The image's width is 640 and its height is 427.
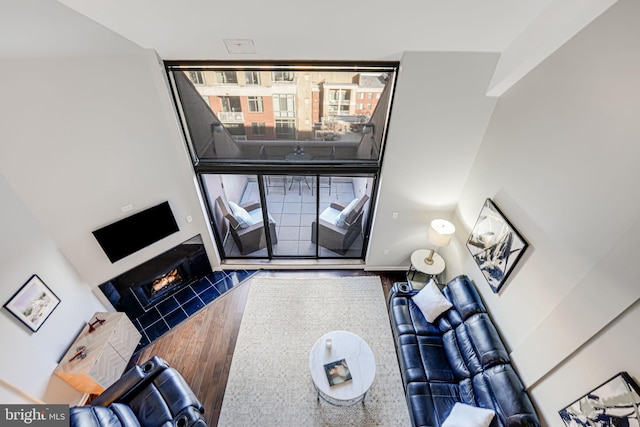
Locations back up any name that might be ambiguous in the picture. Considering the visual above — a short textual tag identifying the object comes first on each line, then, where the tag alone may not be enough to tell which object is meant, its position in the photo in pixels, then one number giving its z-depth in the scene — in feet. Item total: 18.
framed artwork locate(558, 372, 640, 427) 6.15
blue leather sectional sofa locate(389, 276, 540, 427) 9.41
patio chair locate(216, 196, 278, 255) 16.89
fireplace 13.89
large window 11.60
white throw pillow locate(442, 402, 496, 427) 9.09
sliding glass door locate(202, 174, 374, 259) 16.26
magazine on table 11.02
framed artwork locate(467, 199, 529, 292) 10.18
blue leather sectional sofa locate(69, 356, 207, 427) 9.53
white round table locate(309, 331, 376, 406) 10.79
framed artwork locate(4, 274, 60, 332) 9.60
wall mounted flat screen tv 12.07
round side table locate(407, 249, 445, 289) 14.87
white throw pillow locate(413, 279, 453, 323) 12.60
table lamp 13.60
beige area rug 11.54
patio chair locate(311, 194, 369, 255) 16.79
